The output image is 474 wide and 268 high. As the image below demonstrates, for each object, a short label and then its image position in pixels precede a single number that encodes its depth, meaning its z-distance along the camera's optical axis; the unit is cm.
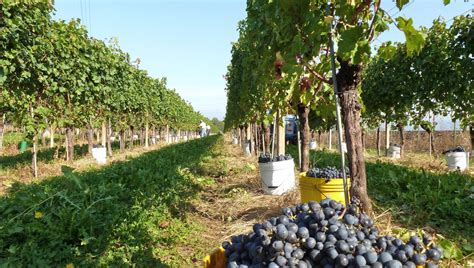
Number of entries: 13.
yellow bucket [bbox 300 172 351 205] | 418
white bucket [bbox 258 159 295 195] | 658
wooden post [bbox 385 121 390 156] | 1746
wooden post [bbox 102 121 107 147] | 1652
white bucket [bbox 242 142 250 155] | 1650
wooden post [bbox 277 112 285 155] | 845
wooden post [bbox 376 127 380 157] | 1783
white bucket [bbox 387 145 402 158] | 1616
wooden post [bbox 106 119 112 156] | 1672
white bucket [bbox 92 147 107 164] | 1276
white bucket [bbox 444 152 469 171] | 1054
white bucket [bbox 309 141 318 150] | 2736
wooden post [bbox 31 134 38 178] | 945
